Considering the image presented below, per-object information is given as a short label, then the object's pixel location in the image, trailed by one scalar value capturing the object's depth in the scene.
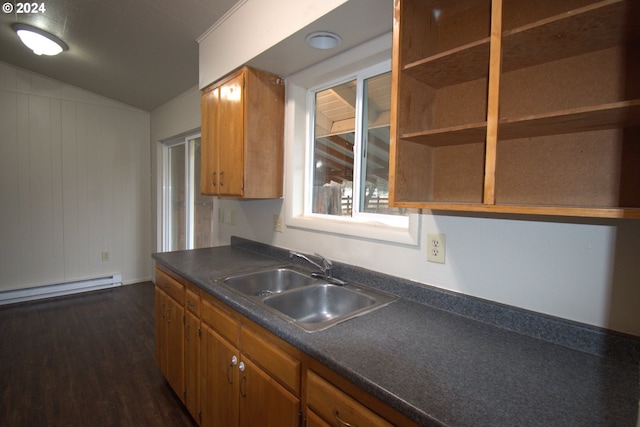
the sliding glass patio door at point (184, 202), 3.47
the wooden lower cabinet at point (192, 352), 1.67
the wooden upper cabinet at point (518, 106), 0.83
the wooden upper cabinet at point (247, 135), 1.89
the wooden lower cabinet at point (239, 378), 1.09
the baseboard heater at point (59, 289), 3.56
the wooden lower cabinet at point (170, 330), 1.85
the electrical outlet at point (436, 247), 1.27
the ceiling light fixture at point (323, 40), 1.48
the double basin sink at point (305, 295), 1.40
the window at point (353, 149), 1.70
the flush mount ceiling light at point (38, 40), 2.46
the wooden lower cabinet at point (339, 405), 0.78
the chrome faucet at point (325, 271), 1.61
